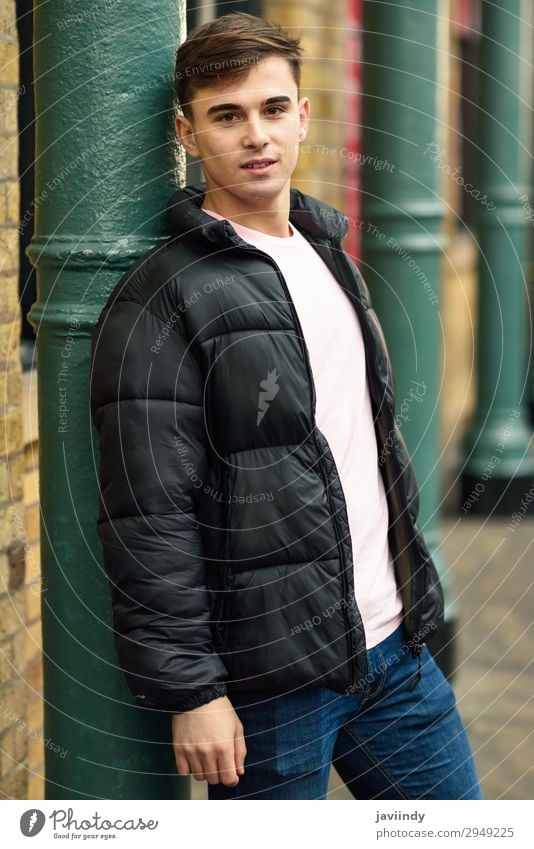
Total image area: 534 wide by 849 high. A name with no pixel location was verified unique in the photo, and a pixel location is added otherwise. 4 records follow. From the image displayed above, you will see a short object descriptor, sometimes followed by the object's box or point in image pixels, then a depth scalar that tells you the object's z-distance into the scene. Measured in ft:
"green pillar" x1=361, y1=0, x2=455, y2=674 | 15.55
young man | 6.96
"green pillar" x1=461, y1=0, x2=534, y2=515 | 26.05
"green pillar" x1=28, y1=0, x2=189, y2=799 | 7.20
